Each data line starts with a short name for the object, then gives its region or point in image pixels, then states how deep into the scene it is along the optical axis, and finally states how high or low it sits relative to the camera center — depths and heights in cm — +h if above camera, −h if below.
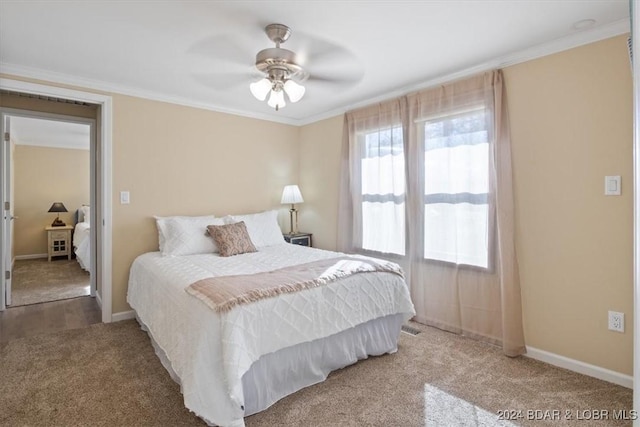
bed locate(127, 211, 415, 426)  173 -66
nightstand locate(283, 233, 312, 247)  436 -23
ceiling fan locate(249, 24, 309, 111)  217 +102
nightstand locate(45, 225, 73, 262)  629 -28
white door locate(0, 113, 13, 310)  351 +10
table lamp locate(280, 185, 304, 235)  441 +34
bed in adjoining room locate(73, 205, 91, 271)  524 -26
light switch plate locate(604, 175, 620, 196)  218 +19
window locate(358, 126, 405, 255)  350 +32
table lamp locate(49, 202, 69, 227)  648 +31
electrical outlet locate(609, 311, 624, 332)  218 -69
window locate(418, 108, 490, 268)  286 +27
